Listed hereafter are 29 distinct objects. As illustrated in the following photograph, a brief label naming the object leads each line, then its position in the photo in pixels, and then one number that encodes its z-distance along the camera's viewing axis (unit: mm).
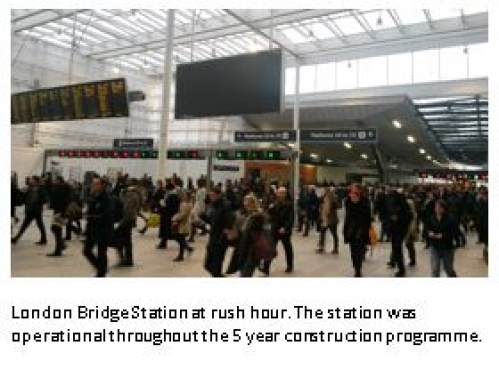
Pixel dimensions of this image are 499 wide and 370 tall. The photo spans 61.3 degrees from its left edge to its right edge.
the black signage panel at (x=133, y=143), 16641
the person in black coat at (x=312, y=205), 13711
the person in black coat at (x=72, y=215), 9195
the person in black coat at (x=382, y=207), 10648
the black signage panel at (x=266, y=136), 13547
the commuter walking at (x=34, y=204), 8945
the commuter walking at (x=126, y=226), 7316
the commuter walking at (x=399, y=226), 7277
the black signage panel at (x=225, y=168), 24047
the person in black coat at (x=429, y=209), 7748
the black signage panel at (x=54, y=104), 11450
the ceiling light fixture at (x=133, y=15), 19750
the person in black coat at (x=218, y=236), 5586
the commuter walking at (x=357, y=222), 6836
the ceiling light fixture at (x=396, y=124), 22906
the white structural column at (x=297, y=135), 14847
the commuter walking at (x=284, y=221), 7445
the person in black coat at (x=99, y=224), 6047
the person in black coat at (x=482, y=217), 9467
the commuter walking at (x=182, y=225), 8273
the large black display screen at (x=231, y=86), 10172
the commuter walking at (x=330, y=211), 9219
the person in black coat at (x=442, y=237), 5828
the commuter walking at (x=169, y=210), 9031
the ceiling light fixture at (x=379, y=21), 16578
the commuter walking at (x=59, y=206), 8188
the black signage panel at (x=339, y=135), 12430
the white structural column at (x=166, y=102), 11312
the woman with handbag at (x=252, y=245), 5176
